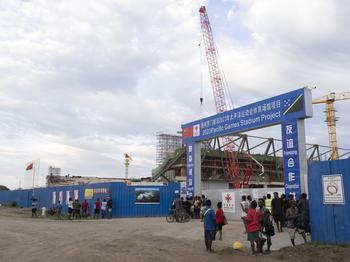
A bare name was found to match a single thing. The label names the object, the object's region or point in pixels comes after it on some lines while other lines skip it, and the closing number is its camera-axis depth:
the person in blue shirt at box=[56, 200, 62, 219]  34.44
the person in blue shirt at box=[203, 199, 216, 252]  12.04
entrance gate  20.30
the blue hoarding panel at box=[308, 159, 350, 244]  11.29
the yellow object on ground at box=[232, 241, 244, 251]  11.98
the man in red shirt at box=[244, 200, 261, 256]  11.26
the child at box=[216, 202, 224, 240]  14.08
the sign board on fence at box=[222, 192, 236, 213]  25.73
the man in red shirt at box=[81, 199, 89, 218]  29.48
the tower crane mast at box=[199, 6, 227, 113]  56.66
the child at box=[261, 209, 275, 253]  11.88
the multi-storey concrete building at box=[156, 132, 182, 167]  102.88
